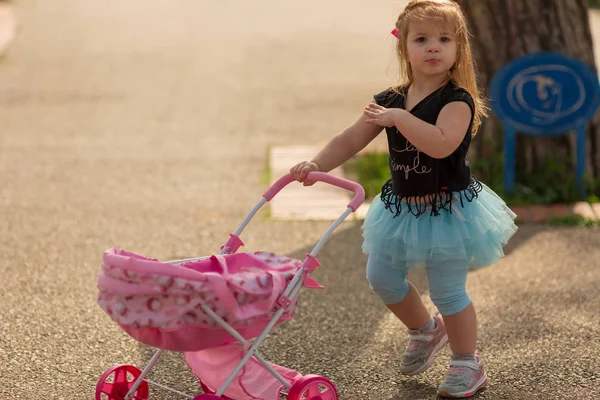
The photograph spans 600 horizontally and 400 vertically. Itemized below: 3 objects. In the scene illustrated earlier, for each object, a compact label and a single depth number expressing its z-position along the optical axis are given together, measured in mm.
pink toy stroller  4783
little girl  5559
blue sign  9605
